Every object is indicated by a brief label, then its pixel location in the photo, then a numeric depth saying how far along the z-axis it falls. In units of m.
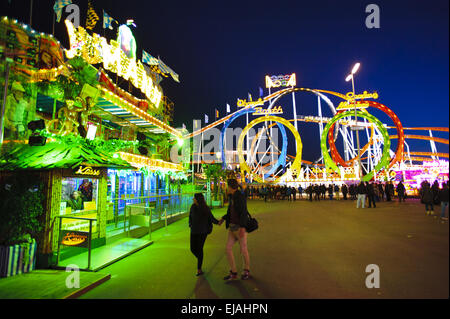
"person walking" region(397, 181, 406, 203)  9.84
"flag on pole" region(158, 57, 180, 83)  17.94
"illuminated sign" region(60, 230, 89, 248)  5.32
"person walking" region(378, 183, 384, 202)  16.88
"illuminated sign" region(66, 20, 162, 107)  10.46
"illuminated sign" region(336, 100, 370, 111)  27.03
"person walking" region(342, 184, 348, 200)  22.14
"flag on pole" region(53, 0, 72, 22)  9.68
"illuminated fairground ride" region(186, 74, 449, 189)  25.59
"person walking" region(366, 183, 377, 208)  14.01
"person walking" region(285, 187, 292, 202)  22.66
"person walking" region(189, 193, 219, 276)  4.81
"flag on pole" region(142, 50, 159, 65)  16.77
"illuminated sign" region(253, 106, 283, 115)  34.78
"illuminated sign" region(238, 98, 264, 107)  33.38
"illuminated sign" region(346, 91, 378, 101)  26.48
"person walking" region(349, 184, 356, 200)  21.18
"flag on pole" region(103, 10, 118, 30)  12.59
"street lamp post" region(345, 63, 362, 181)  16.73
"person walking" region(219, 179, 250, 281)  4.45
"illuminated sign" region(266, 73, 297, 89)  39.72
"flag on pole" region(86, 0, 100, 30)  12.15
